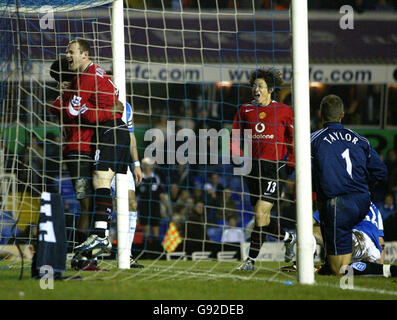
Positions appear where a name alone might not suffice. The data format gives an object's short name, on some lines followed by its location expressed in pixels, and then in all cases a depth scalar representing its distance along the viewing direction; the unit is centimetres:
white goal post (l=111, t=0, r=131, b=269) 1508
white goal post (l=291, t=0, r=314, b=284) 1173
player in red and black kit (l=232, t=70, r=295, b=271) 1562
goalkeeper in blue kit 1384
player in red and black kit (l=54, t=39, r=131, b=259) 1413
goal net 1634
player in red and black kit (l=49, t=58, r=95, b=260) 1444
